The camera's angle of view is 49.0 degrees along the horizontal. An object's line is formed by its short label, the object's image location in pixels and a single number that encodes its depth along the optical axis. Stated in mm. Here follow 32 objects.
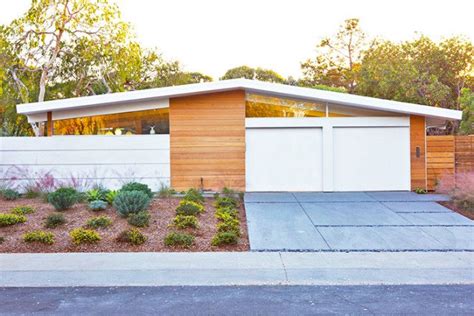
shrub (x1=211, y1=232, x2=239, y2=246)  8820
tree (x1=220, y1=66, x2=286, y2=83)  46188
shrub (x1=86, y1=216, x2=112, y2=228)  9711
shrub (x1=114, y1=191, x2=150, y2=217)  10461
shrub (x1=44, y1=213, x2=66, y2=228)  9680
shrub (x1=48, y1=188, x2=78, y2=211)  10969
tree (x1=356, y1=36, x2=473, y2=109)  29516
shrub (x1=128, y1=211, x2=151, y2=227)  9773
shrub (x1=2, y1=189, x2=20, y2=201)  12862
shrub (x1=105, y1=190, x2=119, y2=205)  11545
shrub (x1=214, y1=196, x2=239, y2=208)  12344
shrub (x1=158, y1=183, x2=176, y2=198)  13547
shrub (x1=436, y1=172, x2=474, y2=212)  12219
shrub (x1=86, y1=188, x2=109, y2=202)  11609
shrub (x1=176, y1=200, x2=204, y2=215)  10891
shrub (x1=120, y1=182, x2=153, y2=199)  12219
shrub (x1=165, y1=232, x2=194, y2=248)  8773
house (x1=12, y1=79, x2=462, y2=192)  15250
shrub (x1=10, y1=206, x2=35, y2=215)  10742
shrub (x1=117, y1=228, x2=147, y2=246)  8811
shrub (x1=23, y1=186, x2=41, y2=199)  13422
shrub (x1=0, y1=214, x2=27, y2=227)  9680
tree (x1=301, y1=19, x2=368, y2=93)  43603
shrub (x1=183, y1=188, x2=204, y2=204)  12734
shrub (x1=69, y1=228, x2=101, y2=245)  8773
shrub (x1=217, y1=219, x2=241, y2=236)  9562
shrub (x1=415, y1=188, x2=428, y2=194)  15148
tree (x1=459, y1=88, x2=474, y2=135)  24188
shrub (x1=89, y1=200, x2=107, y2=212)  10953
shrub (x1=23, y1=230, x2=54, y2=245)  8789
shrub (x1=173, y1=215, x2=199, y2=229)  9738
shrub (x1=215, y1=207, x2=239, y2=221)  10594
